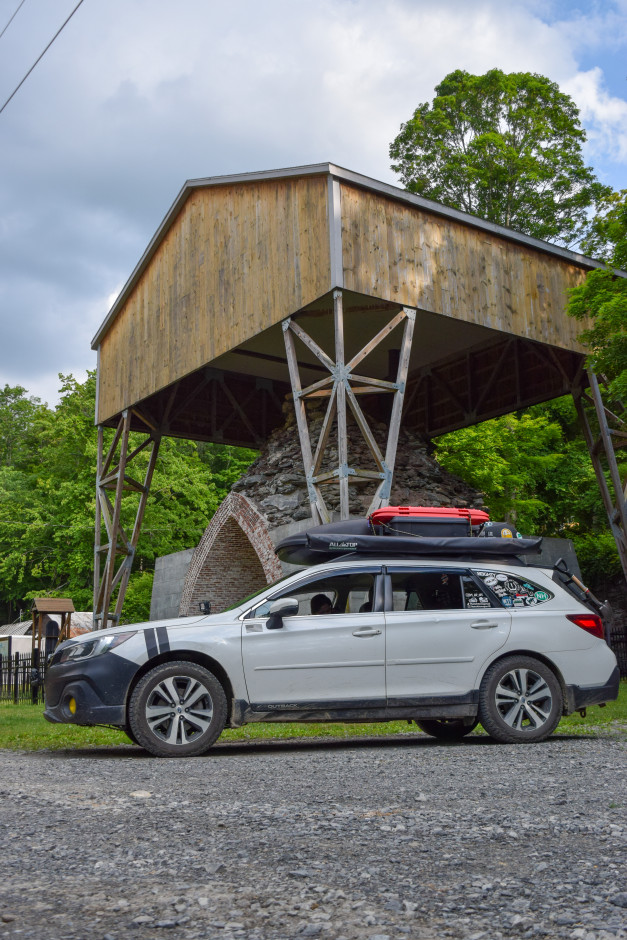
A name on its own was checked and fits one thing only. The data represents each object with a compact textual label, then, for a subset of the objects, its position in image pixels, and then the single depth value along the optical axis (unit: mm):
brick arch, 22047
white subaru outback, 7270
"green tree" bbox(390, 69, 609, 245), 31516
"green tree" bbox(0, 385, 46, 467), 53656
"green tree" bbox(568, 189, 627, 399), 15531
